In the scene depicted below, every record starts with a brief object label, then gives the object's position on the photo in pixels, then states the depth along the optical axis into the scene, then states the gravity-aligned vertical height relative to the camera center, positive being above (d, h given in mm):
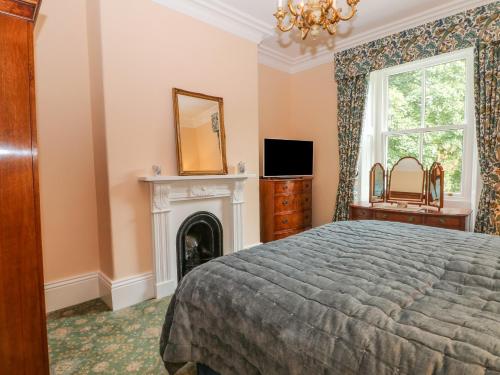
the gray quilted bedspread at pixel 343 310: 778 -463
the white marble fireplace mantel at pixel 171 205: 2535 -283
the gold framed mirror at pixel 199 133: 2727 +433
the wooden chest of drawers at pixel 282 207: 3775 -460
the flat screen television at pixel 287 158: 3840 +220
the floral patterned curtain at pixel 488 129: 2736 +393
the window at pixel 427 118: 3148 +647
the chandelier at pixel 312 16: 1837 +1064
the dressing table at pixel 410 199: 2924 -335
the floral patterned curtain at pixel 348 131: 3689 +557
